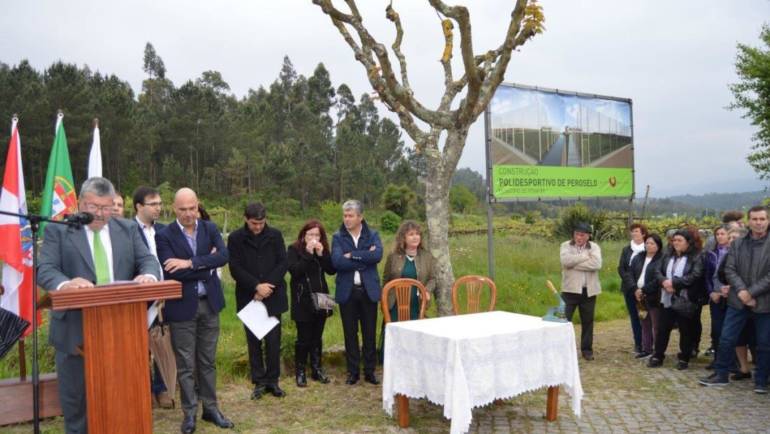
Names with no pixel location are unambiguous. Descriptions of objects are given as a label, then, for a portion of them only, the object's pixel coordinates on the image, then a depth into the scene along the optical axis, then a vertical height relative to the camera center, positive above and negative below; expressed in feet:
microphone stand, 10.12 -1.16
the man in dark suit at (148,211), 16.65 +0.19
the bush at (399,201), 121.19 +1.82
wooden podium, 10.18 -2.25
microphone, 10.14 +0.02
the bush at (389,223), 102.68 -2.07
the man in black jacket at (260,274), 17.92 -1.70
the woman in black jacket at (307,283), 19.63 -2.21
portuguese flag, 17.60 +1.04
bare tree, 21.50 +3.89
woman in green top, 20.27 -1.71
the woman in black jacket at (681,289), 21.42 -3.03
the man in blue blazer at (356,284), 19.62 -2.30
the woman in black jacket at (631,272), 23.80 -2.65
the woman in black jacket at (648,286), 22.74 -3.08
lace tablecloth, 14.10 -3.74
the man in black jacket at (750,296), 18.67 -2.95
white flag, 18.48 +1.81
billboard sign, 28.25 +3.02
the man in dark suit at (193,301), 15.14 -2.07
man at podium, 11.21 -0.85
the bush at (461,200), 174.50 +2.31
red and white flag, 16.53 -0.68
